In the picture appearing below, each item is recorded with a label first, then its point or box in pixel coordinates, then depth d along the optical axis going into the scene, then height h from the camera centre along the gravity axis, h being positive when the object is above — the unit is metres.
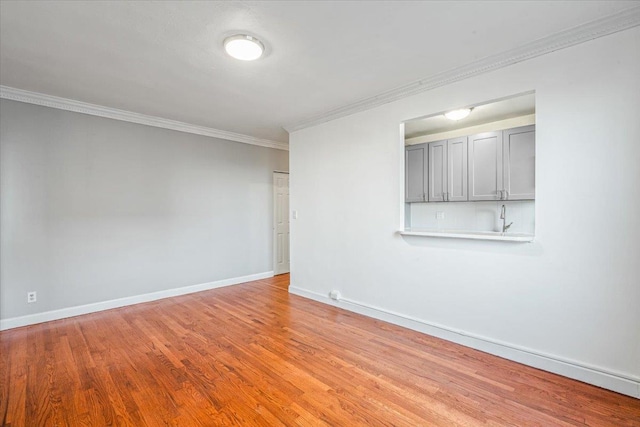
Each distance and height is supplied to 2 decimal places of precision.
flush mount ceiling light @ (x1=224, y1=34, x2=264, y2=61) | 2.27 +1.30
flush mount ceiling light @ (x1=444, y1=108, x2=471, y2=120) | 3.32 +1.09
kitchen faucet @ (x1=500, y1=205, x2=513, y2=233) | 3.91 -0.14
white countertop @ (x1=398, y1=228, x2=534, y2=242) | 2.50 -0.27
